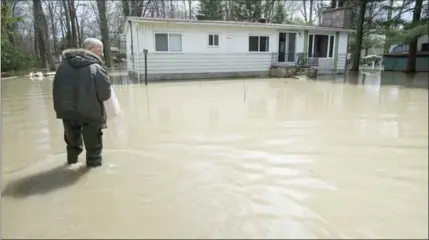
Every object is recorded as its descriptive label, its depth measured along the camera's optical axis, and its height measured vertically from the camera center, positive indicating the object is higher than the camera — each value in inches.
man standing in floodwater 125.4 -13.5
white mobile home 534.3 +8.0
